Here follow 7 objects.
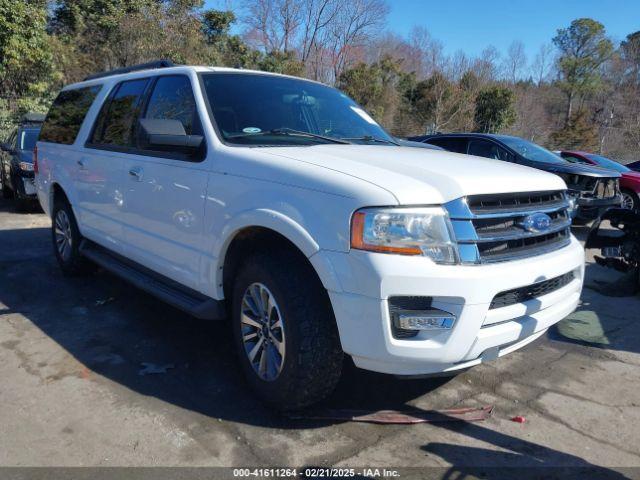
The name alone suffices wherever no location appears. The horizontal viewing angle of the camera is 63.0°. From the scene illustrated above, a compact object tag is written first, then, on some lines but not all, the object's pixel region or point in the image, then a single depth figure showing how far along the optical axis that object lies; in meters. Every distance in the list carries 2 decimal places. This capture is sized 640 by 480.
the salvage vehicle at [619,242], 5.30
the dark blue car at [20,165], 9.66
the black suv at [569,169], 9.41
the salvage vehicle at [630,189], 10.59
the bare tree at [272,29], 30.91
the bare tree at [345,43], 32.22
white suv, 2.47
